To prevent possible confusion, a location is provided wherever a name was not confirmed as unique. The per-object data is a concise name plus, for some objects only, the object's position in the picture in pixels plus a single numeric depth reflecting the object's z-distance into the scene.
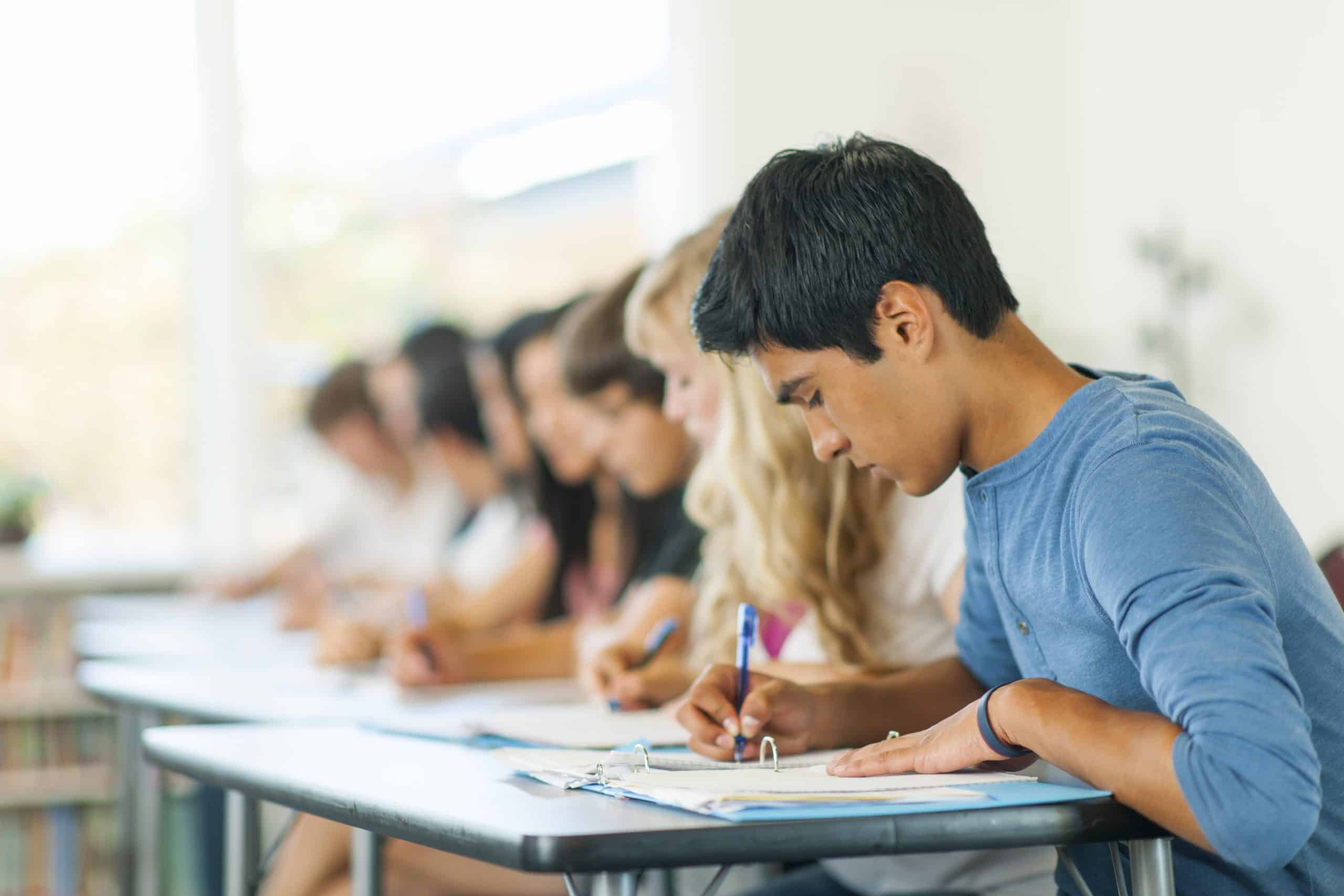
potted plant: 6.15
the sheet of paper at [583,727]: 2.60
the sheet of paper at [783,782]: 2.22
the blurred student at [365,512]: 6.26
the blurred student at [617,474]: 3.40
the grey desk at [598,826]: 2.14
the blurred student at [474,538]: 4.68
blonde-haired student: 2.77
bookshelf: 5.58
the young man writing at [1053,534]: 2.12
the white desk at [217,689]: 3.14
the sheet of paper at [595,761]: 2.37
